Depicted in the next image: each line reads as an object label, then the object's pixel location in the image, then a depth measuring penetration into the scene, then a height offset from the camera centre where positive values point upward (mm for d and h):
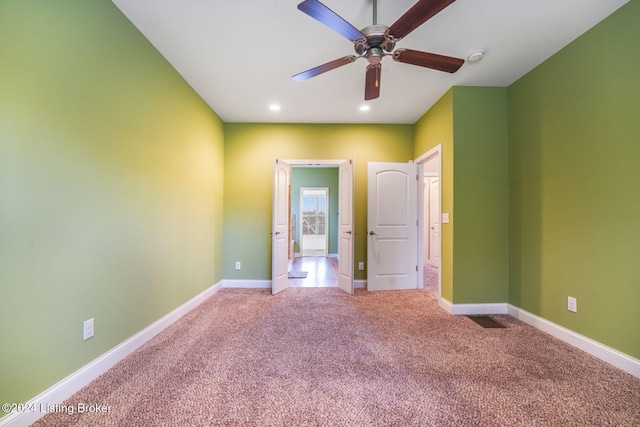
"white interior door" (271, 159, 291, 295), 3502 -172
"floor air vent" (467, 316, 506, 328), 2463 -1125
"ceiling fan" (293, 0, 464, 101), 1374 +1190
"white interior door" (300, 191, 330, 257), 7535 -149
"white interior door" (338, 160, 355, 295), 3608 -173
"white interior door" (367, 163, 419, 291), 3770 -160
